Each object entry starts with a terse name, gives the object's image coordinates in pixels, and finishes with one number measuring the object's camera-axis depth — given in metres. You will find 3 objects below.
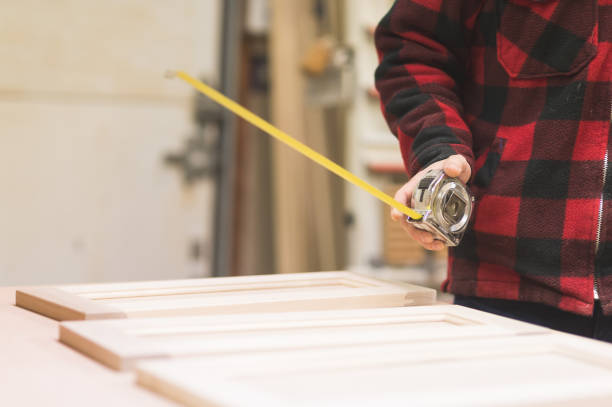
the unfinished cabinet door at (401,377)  1.22
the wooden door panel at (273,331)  1.31
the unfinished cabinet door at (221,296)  1.46
